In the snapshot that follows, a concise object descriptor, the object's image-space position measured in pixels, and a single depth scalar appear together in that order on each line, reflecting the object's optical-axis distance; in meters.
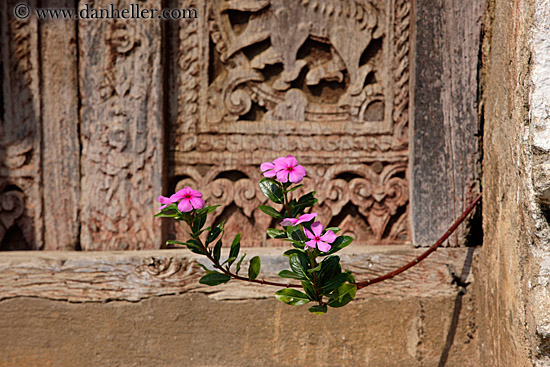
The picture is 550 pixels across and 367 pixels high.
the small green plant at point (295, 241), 2.28
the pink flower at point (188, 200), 2.28
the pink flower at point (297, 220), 2.28
